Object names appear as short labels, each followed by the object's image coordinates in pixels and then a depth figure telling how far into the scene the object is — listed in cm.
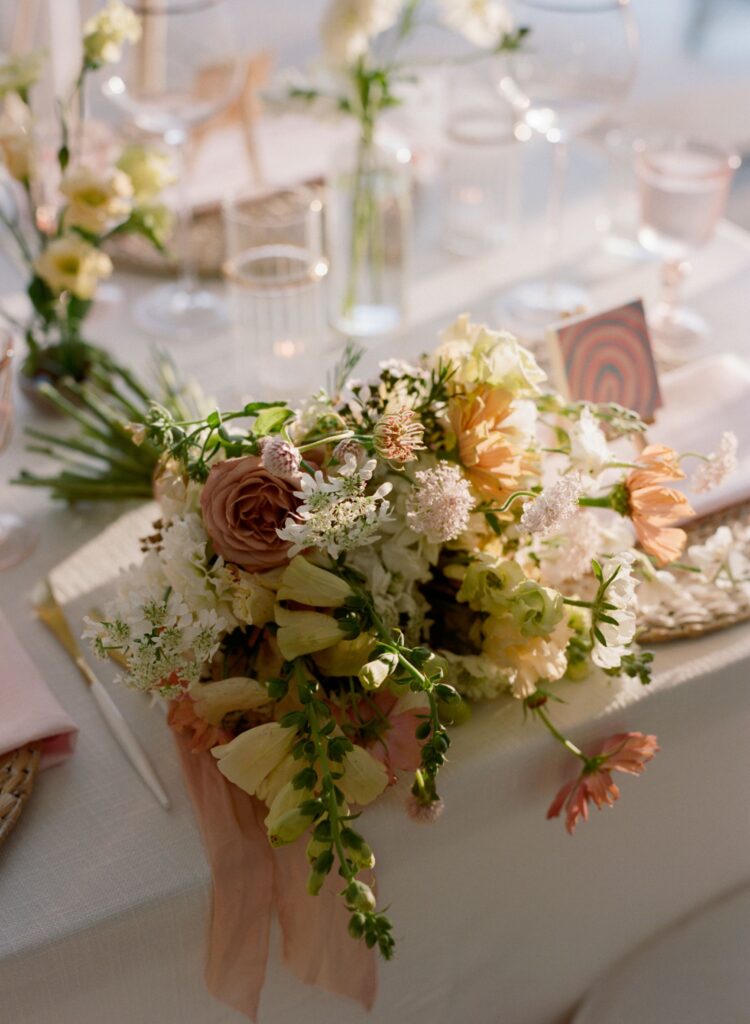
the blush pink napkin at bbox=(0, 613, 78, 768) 83
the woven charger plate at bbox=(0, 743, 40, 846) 79
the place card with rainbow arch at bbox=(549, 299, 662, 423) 101
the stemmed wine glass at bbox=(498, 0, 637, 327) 123
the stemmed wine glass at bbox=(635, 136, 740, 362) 124
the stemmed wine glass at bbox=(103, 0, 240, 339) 129
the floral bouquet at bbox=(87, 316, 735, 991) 72
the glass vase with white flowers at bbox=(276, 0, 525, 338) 126
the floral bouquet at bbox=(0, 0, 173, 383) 113
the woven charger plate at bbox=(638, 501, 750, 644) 95
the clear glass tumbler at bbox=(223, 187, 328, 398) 121
